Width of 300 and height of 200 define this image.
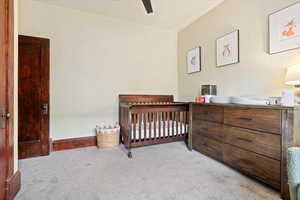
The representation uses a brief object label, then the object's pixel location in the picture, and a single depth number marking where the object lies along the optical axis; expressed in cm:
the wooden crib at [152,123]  243
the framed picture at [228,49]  235
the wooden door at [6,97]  126
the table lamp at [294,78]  151
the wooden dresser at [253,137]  139
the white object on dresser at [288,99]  140
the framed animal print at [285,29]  168
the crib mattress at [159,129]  246
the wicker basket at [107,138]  266
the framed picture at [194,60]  311
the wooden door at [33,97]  236
